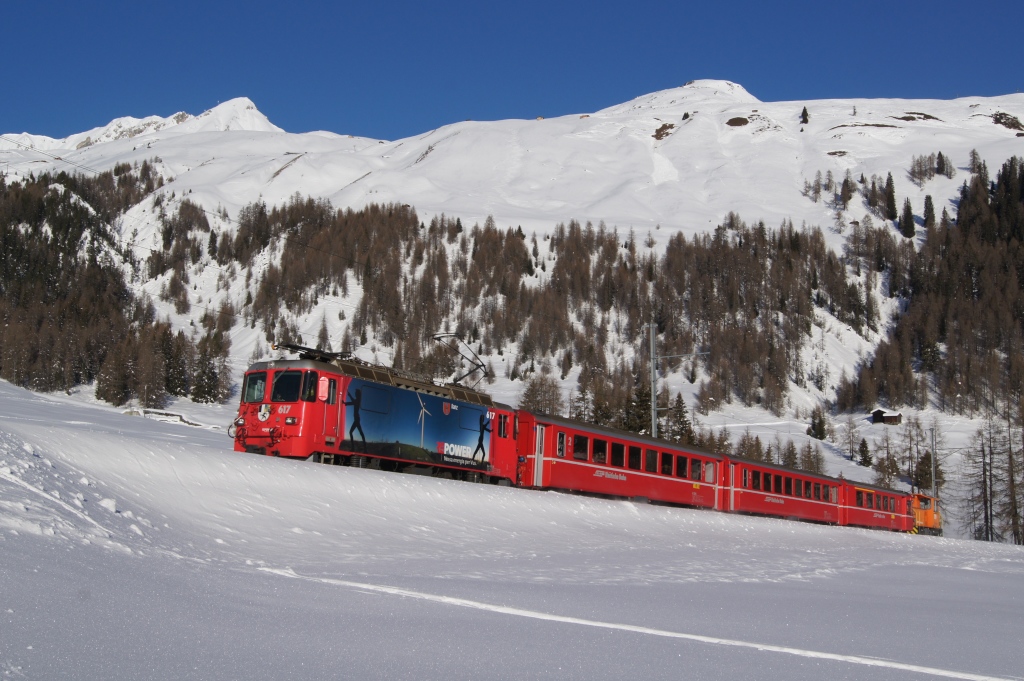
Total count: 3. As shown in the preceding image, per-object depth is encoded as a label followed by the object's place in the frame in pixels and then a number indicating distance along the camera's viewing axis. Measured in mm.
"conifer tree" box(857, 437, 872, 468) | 94344
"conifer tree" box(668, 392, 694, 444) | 77938
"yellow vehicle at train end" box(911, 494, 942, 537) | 51256
